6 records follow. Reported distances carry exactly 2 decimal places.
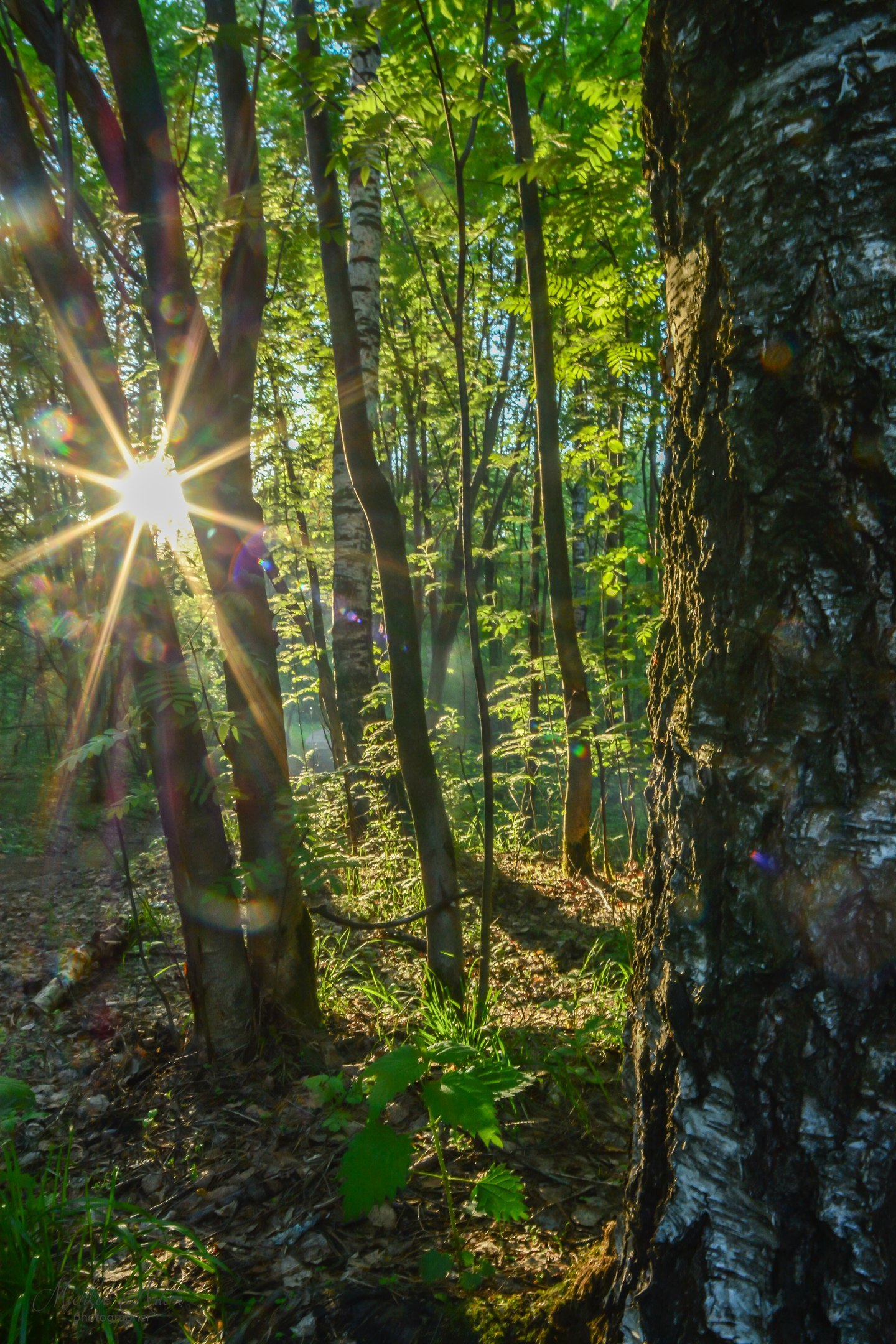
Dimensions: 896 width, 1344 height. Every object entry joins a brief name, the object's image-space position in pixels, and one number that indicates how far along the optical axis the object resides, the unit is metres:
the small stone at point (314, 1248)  1.83
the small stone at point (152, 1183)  2.25
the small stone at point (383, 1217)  1.92
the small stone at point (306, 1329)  1.52
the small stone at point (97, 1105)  2.71
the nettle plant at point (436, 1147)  1.59
